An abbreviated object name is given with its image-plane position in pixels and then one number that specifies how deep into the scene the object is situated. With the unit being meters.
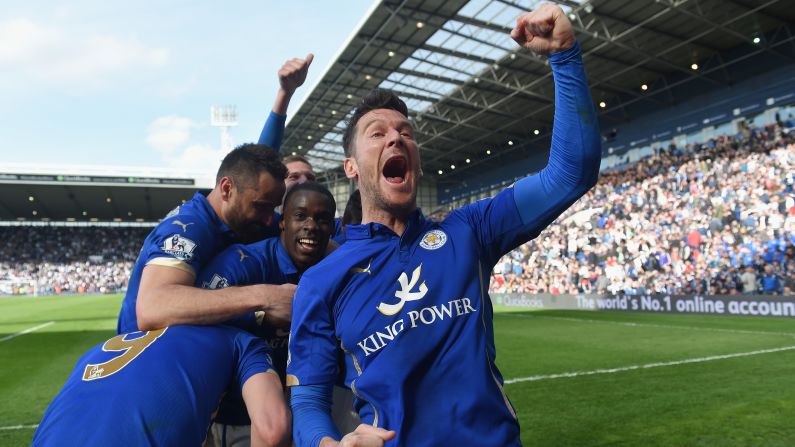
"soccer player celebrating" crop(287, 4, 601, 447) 1.71
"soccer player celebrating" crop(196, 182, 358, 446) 2.60
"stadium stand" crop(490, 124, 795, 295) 17.81
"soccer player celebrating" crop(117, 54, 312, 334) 2.29
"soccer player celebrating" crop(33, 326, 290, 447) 1.88
